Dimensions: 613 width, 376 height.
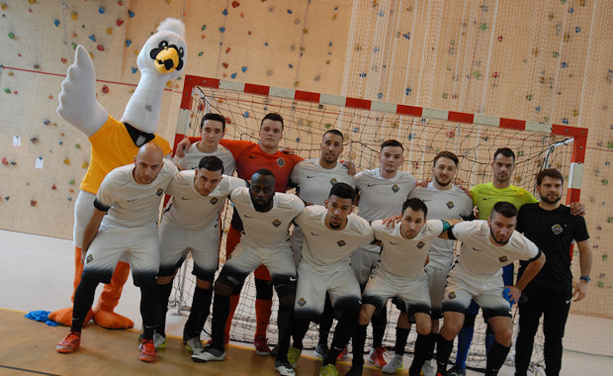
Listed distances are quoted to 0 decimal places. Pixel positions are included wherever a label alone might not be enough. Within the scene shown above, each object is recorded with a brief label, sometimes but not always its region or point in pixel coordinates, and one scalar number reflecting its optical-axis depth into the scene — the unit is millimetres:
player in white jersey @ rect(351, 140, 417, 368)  3621
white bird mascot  3316
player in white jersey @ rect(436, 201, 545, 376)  3145
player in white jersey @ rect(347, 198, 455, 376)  3189
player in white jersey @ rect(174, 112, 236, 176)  3648
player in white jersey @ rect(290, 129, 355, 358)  3627
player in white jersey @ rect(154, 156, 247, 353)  3260
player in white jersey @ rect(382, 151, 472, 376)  3520
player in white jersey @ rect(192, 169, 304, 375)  3143
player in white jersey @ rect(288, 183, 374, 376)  3148
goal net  4020
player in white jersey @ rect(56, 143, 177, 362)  3021
